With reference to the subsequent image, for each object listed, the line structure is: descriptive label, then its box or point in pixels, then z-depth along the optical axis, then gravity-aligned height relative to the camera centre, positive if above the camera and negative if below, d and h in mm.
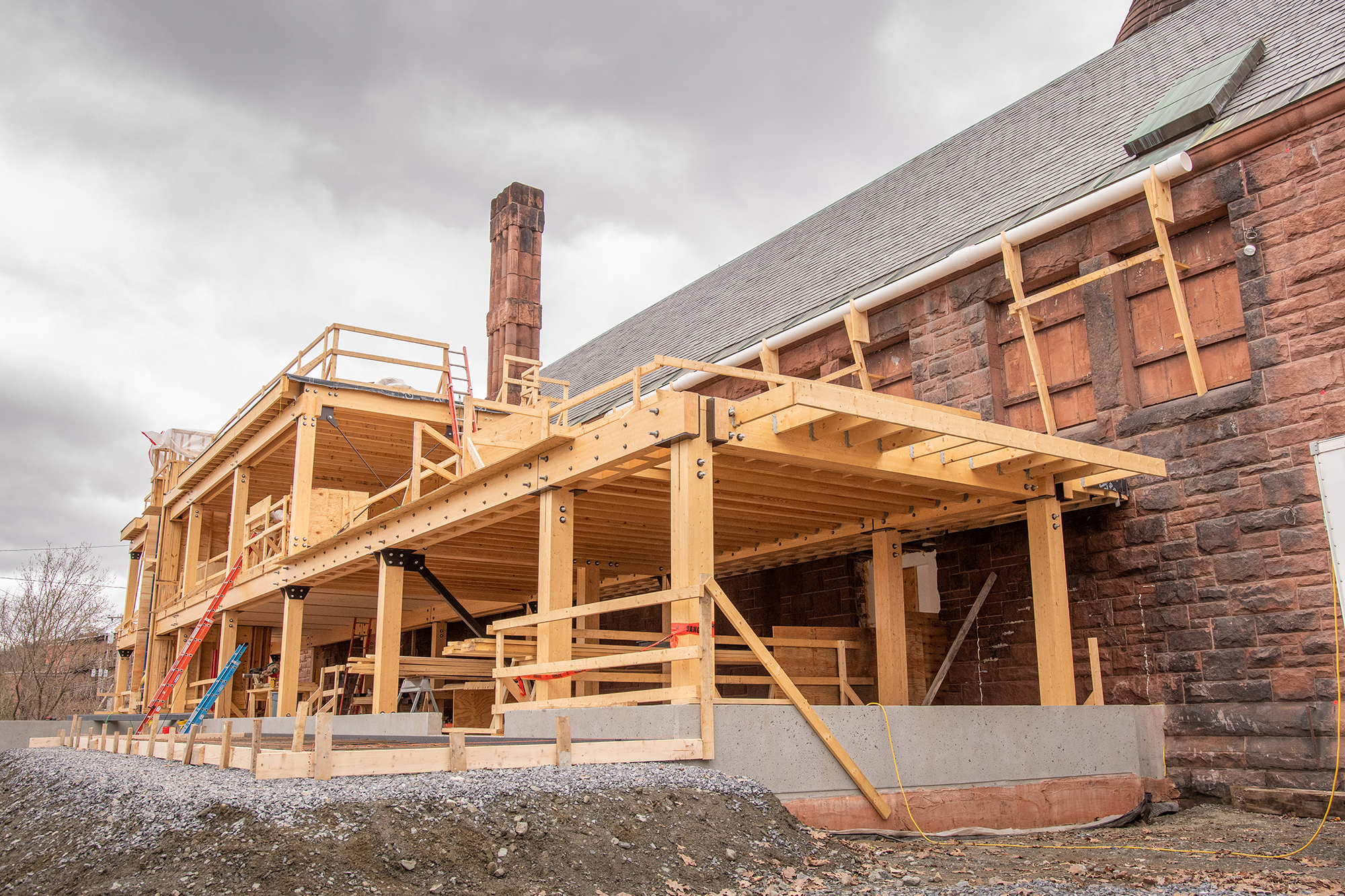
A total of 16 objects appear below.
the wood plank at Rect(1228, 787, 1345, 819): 9281 -1102
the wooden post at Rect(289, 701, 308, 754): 6426 -261
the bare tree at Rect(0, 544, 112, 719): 39634 +1851
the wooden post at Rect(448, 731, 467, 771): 6816 -456
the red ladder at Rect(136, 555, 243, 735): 19500 +611
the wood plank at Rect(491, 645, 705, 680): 7684 +146
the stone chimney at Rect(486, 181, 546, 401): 31172 +11679
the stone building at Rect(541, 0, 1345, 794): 9992 +3335
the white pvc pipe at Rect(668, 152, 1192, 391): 11383 +5097
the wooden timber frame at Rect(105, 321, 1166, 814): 8320 +1843
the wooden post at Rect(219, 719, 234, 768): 8141 -466
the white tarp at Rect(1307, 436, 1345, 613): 9508 +1658
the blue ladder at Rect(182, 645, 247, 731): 14469 +2
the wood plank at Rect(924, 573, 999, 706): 12477 +414
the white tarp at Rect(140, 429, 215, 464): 30750 +7011
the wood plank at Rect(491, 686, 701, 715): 7664 -143
